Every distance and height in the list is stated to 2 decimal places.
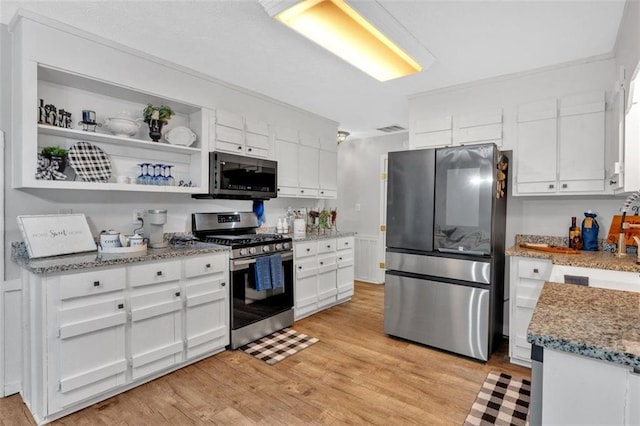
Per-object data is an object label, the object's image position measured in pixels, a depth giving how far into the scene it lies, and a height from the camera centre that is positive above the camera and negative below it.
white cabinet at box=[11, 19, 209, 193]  2.19 +0.80
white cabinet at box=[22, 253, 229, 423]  2.01 -0.82
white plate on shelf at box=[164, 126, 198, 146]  3.09 +0.67
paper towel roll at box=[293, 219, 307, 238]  4.00 -0.21
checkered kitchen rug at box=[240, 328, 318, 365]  2.90 -1.26
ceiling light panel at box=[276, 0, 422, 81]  2.00 +1.19
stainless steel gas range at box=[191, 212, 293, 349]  3.01 -0.62
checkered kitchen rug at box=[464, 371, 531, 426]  2.06 -1.28
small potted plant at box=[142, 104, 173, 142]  2.82 +0.77
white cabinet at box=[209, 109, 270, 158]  3.26 +0.76
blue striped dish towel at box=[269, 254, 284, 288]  3.25 -0.61
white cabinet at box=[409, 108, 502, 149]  3.27 +0.84
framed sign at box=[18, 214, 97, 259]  2.18 -0.19
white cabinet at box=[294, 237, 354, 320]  3.75 -0.78
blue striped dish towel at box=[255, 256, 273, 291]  3.12 -0.61
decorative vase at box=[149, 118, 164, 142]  2.86 +0.68
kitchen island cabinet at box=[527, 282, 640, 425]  0.83 -0.41
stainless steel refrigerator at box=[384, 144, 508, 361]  2.81 -0.33
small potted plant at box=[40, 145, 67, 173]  2.33 +0.37
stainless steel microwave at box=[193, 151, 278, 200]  3.17 +0.32
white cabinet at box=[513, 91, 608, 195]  2.77 +0.57
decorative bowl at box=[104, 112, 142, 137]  2.64 +0.66
